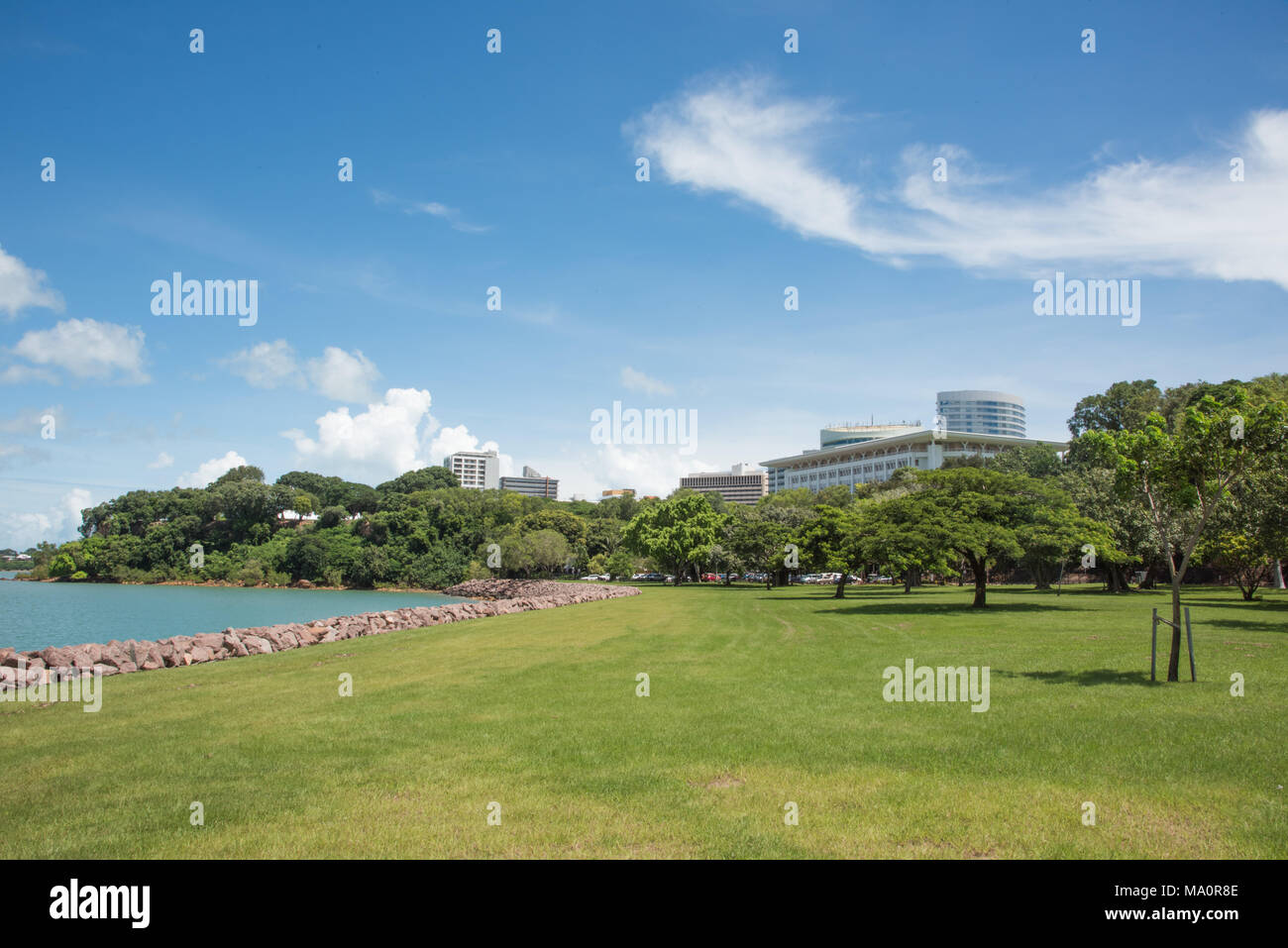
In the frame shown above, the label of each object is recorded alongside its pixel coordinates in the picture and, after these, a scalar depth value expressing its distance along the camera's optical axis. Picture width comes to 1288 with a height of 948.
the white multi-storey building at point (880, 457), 138.00
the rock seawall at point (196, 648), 16.52
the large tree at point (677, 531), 77.62
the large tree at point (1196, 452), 13.34
